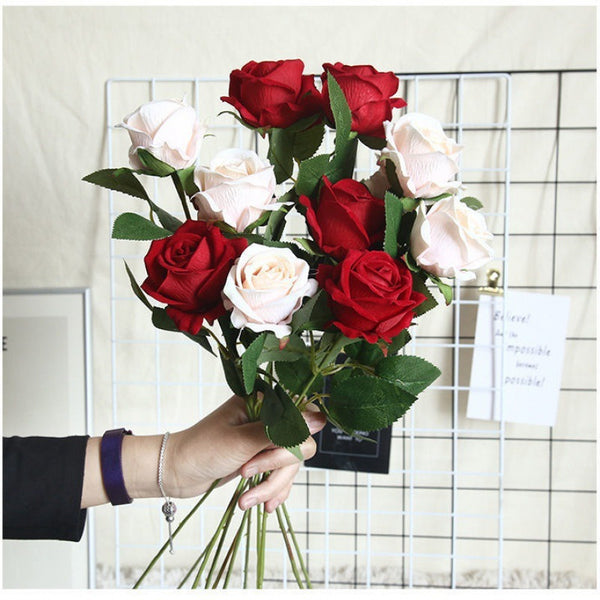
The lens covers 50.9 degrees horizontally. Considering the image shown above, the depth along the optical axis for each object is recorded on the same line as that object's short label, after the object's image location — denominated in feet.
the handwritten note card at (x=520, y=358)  3.48
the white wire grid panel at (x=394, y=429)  3.48
